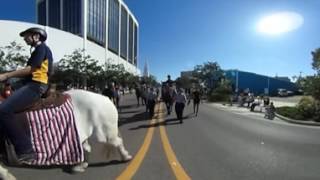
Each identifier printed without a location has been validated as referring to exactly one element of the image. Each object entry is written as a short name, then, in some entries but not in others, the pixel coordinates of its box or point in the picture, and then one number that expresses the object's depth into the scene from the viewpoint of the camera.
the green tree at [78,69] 21.85
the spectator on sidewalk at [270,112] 10.83
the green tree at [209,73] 35.23
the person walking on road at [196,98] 11.18
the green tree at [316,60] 14.25
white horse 2.81
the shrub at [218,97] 24.56
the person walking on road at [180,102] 8.46
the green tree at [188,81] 35.76
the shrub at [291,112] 10.72
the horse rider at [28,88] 2.44
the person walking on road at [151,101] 9.73
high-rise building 40.15
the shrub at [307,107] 10.95
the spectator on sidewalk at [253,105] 14.37
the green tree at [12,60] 13.84
